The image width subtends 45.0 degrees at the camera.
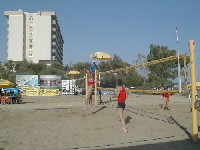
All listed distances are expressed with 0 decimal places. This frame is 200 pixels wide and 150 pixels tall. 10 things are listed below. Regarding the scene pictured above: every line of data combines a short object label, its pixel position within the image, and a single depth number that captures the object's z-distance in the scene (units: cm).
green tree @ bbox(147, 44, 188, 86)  2539
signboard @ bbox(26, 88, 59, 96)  2665
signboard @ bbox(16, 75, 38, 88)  2989
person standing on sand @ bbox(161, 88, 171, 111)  1003
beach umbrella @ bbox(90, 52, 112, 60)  1095
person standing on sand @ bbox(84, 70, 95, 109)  900
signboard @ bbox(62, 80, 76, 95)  2653
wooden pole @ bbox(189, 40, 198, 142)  476
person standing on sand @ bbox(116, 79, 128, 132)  590
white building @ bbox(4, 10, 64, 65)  7352
